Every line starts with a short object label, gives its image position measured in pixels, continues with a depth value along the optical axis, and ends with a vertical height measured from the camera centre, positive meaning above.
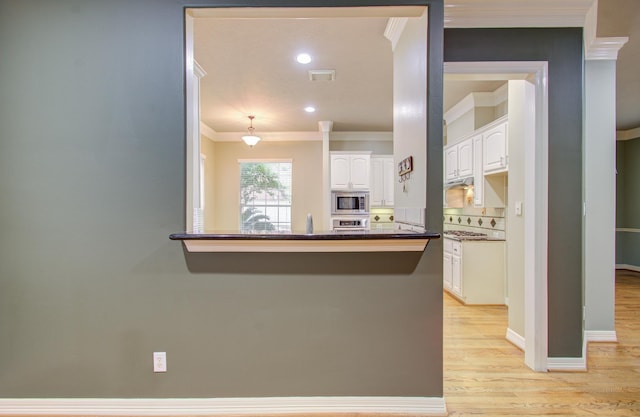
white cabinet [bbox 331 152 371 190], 6.22 +0.69
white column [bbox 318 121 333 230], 6.26 +0.64
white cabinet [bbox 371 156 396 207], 6.41 +0.54
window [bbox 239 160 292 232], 6.95 +0.32
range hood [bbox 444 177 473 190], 4.45 +0.36
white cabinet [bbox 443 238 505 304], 4.01 -0.77
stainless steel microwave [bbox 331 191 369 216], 6.18 +0.10
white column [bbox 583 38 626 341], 2.90 +0.12
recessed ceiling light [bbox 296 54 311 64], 3.32 +1.56
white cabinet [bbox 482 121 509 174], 3.65 +0.70
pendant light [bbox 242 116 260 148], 5.59 +1.19
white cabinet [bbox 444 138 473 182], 4.46 +0.71
